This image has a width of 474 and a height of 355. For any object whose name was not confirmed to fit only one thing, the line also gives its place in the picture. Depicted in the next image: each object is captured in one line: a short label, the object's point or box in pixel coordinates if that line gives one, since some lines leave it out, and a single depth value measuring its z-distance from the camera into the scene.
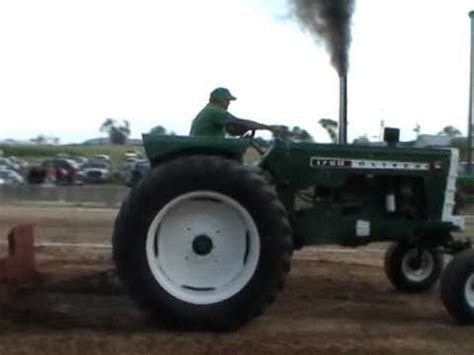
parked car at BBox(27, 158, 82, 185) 43.22
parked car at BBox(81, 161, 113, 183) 49.94
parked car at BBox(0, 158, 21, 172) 52.86
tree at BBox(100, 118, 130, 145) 83.89
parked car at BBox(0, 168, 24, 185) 44.10
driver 8.73
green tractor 7.88
